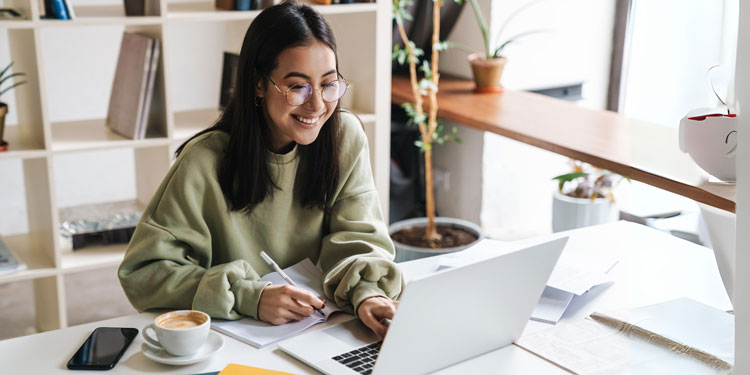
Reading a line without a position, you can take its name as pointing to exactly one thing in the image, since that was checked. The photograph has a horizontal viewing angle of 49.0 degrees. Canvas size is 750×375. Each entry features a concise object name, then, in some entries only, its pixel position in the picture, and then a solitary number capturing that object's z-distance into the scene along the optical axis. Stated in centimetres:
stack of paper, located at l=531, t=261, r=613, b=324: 148
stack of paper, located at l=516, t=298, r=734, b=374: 130
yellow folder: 123
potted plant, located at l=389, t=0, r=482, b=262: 303
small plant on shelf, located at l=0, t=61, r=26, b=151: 238
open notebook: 135
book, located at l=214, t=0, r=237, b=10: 255
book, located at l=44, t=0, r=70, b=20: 230
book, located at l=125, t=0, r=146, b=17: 244
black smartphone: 125
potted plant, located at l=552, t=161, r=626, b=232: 329
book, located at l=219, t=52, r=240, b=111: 281
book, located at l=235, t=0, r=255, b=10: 254
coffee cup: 124
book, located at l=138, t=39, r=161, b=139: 248
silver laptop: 115
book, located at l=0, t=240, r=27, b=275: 246
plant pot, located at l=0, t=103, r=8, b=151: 238
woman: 144
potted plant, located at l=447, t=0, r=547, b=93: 327
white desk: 127
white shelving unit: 240
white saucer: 125
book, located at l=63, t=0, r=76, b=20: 231
